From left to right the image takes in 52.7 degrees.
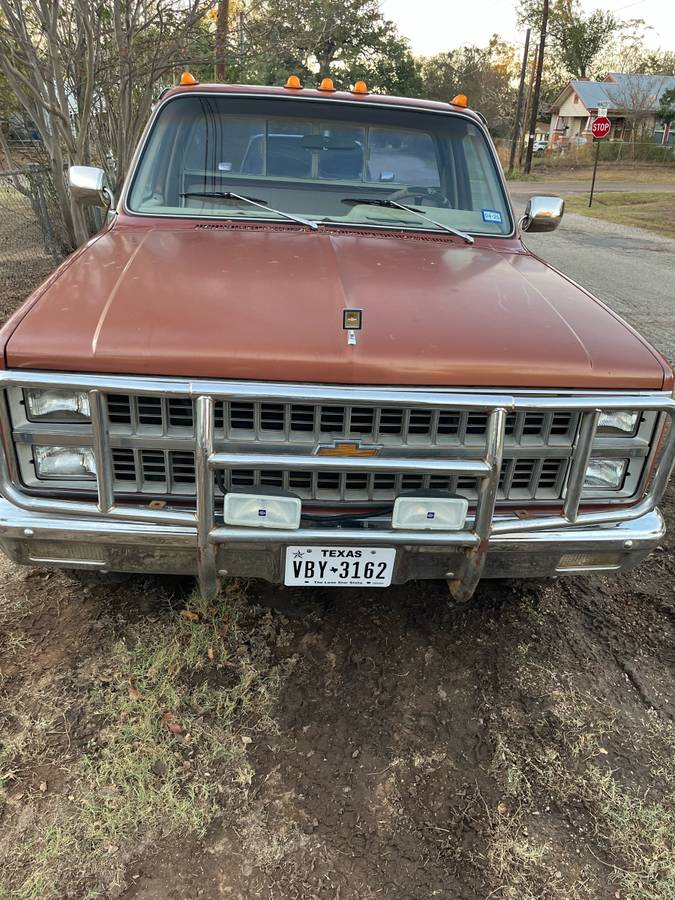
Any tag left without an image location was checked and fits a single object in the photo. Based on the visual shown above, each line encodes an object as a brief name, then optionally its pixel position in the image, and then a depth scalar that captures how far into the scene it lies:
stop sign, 20.25
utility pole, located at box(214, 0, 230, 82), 8.81
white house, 47.53
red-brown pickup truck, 2.13
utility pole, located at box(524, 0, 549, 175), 31.14
